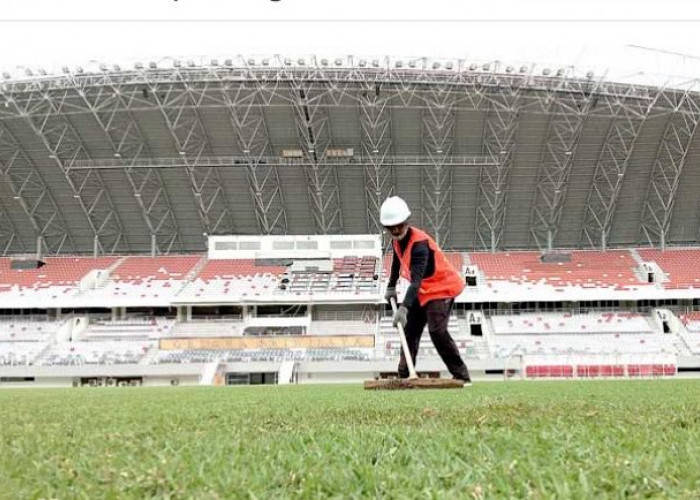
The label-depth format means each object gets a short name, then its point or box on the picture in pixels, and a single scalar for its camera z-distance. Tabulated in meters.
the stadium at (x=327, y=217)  39.72
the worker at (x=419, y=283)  9.68
